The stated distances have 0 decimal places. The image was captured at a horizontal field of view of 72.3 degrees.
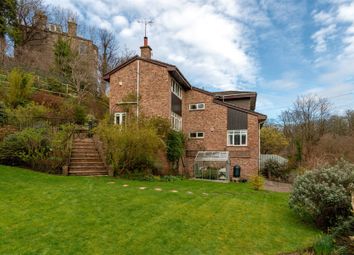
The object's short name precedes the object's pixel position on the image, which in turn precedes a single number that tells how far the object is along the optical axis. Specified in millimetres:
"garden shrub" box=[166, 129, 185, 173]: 18969
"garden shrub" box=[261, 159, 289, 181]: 22759
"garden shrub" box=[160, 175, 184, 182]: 15695
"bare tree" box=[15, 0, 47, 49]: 33125
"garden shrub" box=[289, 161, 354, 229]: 6949
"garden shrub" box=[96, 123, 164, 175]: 14297
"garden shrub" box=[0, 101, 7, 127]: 16047
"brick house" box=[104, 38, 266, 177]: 19969
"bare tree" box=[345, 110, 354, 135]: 34244
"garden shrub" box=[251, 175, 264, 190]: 14219
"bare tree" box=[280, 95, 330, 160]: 35188
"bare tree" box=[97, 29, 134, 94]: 41281
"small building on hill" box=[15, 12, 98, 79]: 31625
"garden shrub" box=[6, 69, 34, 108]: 20703
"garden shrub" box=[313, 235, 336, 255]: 5047
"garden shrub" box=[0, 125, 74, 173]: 13602
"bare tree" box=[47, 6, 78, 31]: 41281
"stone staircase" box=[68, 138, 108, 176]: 14484
